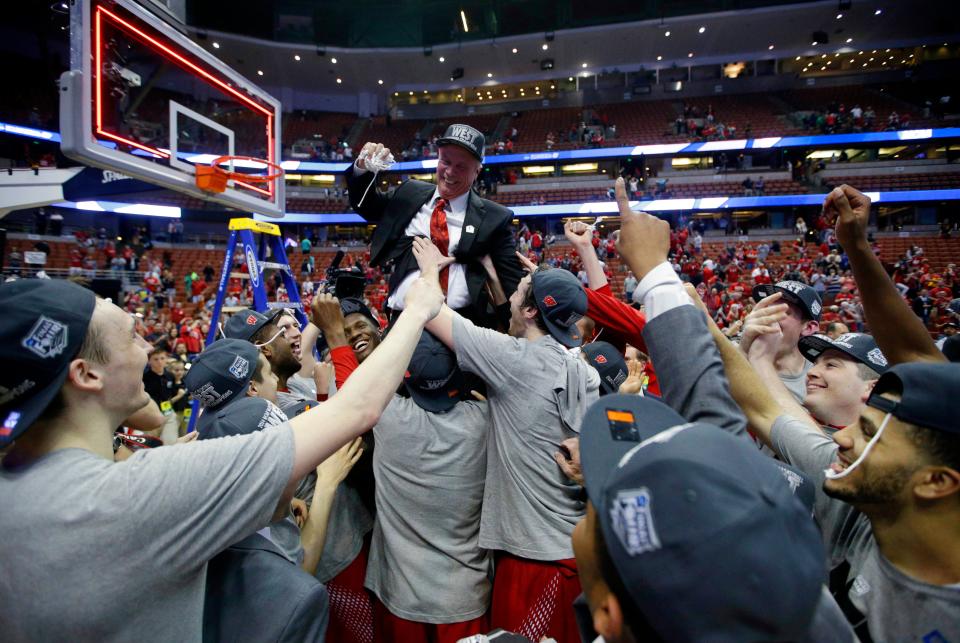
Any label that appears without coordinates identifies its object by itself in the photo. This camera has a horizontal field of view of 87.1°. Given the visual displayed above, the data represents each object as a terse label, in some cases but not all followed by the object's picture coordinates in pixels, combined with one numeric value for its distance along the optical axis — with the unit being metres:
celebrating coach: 2.72
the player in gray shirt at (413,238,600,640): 2.25
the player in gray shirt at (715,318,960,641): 1.20
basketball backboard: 3.37
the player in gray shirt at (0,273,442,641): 1.02
